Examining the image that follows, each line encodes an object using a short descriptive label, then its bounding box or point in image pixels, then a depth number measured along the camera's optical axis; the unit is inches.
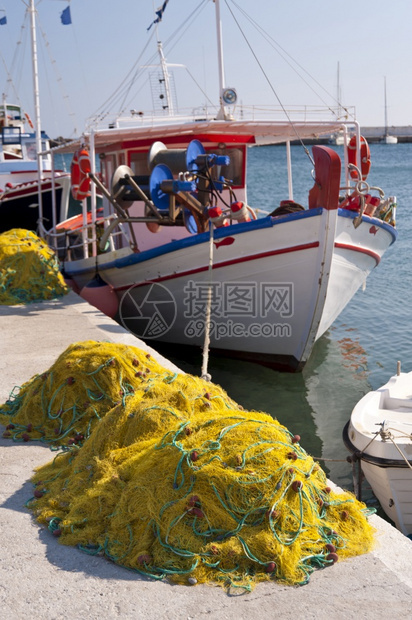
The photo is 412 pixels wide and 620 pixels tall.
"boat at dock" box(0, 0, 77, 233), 573.0
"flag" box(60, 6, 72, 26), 742.5
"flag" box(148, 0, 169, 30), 497.4
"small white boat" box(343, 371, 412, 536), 193.5
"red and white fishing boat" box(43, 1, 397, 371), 310.0
